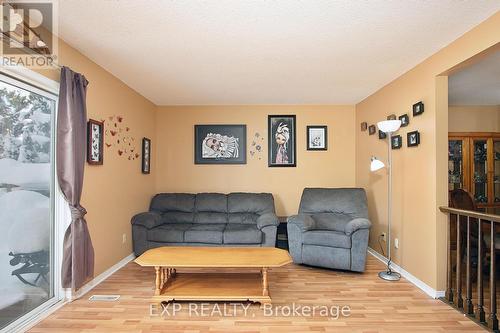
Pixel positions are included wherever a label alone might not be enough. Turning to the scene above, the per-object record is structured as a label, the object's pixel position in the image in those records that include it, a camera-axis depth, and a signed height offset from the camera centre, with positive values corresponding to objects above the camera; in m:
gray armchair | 3.32 -0.80
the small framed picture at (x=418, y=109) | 2.93 +0.63
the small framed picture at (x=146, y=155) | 4.28 +0.20
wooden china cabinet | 4.23 +0.03
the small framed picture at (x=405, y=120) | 3.22 +0.56
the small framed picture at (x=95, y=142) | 2.88 +0.28
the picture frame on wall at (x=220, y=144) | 4.79 +0.41
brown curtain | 2.47 -0.01
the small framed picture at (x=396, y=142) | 3.39 +0.32
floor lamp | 3.07 -0.12
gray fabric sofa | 3.81 -0.79
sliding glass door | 2.11 -0.25
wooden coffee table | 2.48 -1.03
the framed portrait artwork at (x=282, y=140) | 4.79 +0.48
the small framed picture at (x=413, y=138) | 3.01 +0.33
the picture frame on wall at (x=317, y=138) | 4.80 +0.52
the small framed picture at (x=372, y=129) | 4.07 +0.57
